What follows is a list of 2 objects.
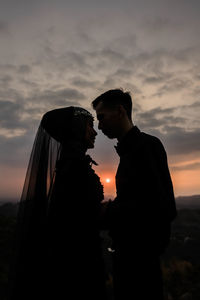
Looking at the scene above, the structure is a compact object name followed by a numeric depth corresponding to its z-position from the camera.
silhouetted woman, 2.21
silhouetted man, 1.98
